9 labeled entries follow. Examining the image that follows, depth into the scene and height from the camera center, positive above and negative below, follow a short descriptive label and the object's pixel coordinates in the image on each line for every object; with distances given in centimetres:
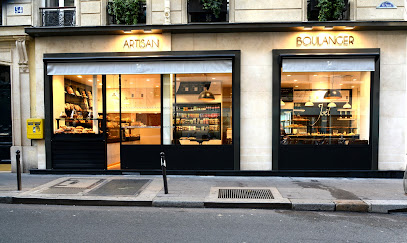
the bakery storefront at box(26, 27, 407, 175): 923 +42
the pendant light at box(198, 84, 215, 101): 985 +61
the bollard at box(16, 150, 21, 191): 748 -161
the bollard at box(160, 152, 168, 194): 713 -147
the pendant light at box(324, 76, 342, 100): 977 +63
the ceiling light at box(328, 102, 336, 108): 981 +25
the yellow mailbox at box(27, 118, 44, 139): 972 -54
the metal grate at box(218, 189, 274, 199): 704 -213
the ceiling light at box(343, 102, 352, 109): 977 +21
